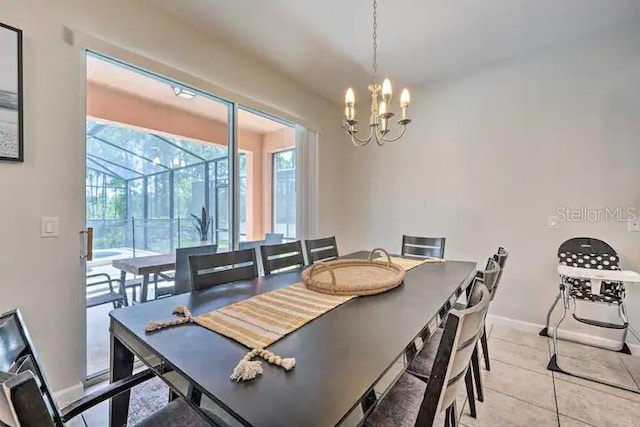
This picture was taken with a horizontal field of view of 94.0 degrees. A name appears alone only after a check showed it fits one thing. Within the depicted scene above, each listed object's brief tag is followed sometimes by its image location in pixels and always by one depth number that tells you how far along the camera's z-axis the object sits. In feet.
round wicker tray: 4.88
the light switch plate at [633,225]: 8.04
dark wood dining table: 2.23
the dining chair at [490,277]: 4.60
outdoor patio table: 7.74
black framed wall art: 5.14
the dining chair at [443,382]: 2.62
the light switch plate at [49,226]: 5.61
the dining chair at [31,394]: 1.69
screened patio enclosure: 7.11
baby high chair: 7.29
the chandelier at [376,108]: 6.02
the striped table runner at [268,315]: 3.37
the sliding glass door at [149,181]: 7.18
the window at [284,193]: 12.57
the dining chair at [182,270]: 7.81
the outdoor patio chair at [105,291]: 7.38
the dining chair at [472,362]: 4.51
